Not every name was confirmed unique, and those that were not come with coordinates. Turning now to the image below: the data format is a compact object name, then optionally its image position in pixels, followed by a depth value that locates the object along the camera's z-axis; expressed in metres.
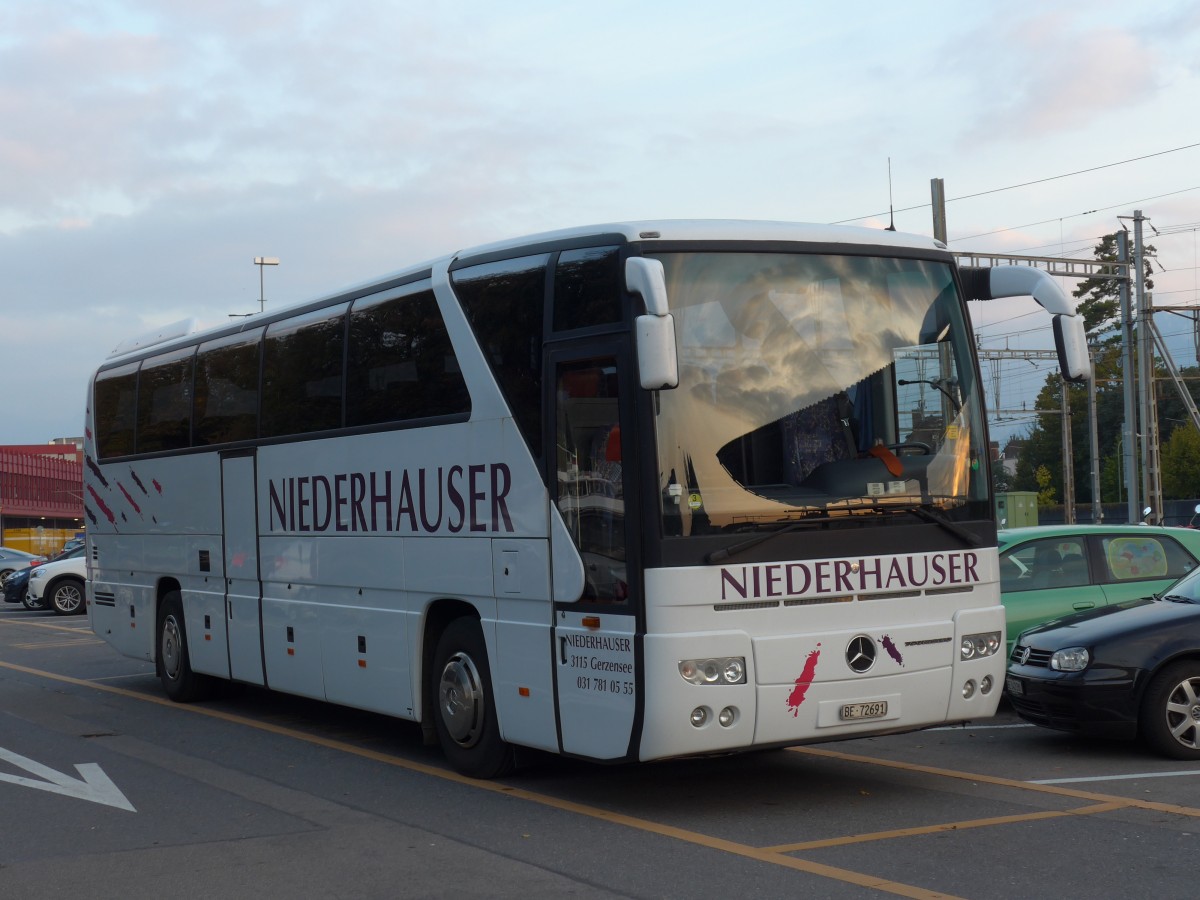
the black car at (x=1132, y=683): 9.29
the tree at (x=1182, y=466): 88.50
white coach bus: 7.69
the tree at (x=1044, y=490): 104.00
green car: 11.58
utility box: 50.91
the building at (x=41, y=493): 84.69
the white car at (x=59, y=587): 29.89
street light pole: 45.88
